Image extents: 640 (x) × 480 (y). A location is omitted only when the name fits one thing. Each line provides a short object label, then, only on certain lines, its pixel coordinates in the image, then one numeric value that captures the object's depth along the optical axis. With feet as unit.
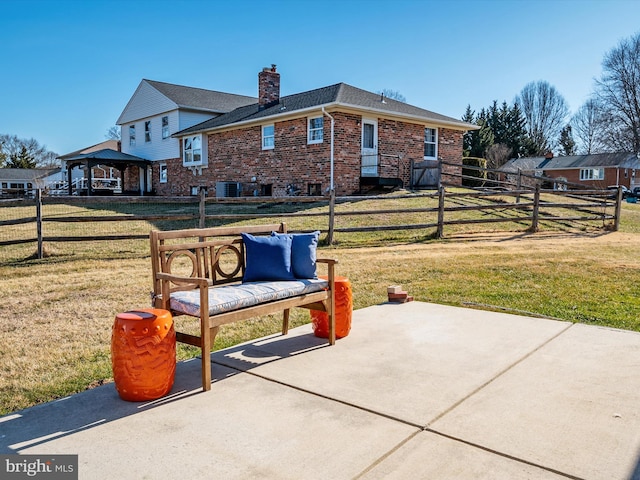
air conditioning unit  72.74
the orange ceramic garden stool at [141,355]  10.43
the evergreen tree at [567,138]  197.47
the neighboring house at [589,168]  160.45
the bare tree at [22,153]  207.31
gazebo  90.38
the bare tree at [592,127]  156.87
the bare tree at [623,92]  143.23
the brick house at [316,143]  60.39
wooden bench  11.34
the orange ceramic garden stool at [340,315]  15.02
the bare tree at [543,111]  194.49
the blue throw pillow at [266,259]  14.28
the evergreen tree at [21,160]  206.08
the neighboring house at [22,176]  176.40
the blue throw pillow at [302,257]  14.82
